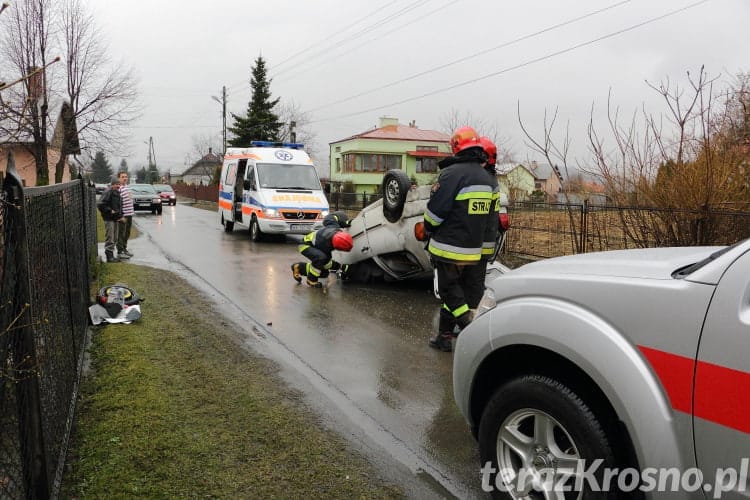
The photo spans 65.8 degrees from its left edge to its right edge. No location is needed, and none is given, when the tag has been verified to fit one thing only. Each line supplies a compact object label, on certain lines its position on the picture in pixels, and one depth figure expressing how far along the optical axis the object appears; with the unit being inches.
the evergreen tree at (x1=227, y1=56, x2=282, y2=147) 1876.2
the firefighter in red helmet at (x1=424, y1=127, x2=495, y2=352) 210.1
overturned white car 300.4
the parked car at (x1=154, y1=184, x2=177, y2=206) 1396.4
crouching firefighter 336.8
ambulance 575.5
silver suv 76.2
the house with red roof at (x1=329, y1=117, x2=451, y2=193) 2283.5
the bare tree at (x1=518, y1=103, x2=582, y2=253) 347.3
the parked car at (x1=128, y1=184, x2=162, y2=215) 1094.4
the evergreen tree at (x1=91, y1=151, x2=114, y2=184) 4104.3
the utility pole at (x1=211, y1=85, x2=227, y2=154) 1865.9
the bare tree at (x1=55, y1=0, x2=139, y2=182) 938.1
